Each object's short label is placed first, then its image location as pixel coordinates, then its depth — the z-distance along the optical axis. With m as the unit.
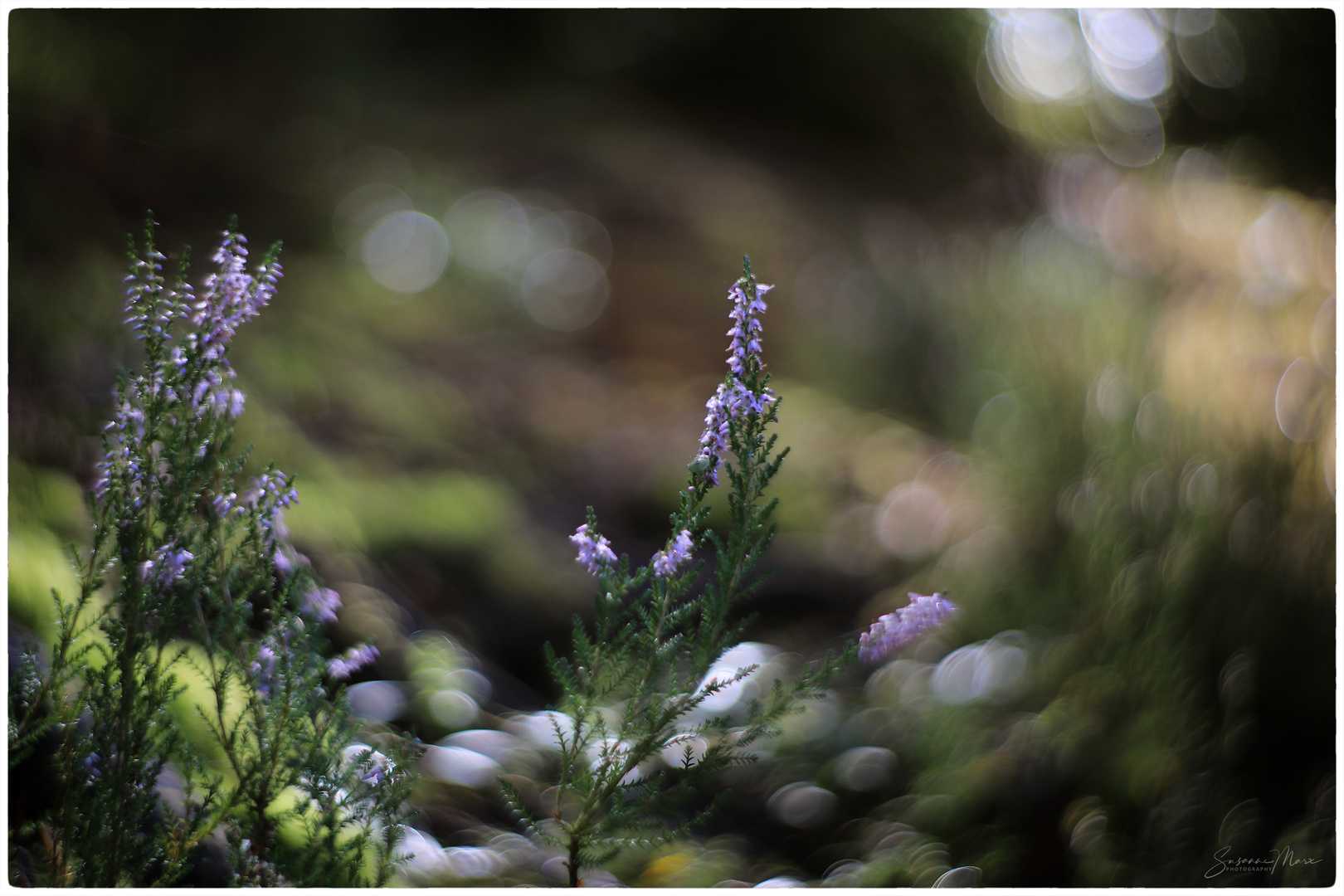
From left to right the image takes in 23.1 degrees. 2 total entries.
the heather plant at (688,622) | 1.04
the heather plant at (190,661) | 1.04
